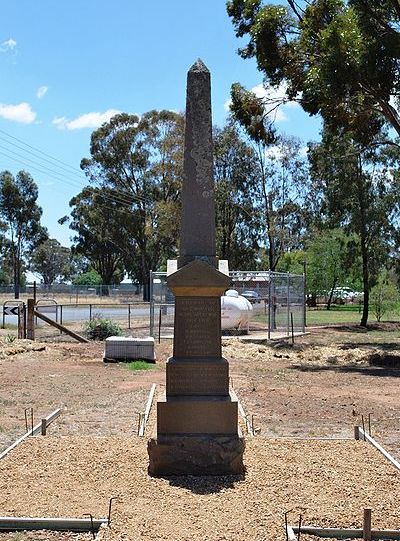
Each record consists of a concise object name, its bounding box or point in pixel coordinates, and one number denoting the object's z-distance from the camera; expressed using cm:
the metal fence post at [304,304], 2916
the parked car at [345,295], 6997
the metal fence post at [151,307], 2469
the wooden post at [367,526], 516
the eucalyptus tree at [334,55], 1802
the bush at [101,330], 2564
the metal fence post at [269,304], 2553
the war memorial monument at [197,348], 698
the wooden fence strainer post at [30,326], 2330
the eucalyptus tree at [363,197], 3747
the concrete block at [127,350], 1872
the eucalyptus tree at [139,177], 5975
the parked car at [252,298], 3512
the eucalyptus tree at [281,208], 4903
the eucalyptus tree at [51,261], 10869
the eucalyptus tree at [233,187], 4775
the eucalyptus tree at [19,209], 7925
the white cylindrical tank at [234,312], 2841
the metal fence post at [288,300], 2692
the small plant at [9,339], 2148
